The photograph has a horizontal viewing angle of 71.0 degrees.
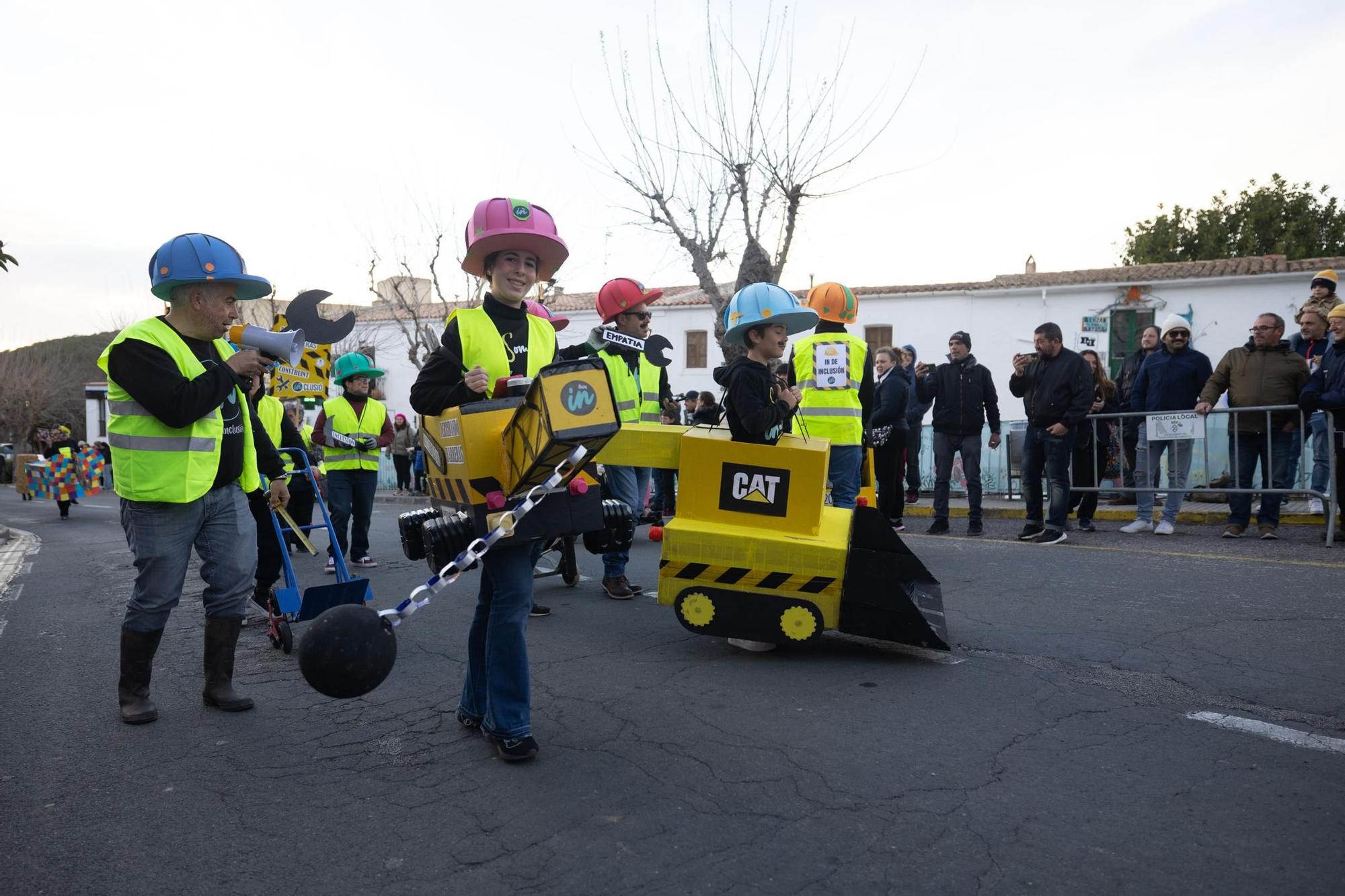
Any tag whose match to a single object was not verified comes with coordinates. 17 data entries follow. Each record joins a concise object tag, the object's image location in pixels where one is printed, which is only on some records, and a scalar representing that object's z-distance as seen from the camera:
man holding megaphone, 3.86
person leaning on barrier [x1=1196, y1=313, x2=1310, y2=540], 8.93
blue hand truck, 5.34
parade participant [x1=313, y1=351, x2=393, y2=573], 8.38
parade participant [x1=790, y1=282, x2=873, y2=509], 7.14
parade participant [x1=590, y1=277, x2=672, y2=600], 6.65
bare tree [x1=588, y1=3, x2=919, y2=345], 16.20
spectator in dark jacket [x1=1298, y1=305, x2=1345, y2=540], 8.28
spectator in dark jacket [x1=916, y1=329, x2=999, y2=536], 9.86
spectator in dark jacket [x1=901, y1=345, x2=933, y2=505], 12.12
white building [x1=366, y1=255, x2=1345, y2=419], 26.02
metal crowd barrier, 8.27
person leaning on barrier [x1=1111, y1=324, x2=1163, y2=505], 10.29
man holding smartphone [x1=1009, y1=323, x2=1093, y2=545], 8.95
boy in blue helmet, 4.69
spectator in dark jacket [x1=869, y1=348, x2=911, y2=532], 10.20
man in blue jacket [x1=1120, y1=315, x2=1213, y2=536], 9.72
